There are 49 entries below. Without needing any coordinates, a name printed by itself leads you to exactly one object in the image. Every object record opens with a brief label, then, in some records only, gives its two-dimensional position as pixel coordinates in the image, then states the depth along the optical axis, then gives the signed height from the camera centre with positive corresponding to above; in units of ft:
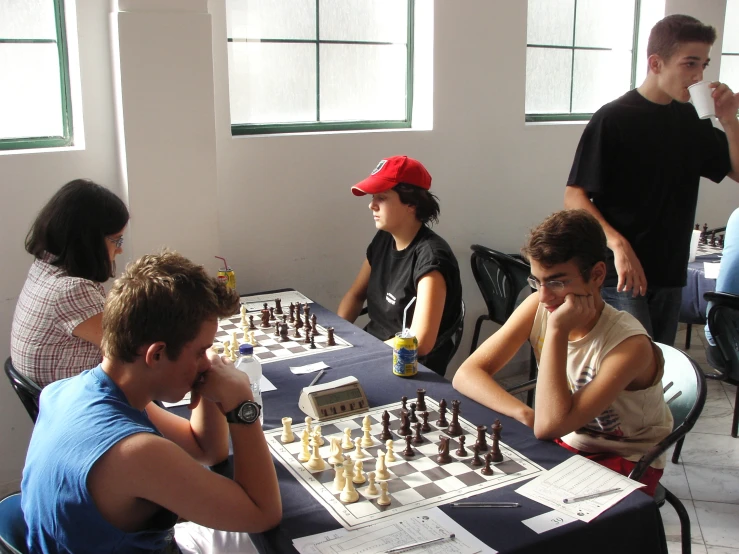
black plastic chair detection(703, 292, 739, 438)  10.82 -2.88
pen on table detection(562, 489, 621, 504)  5.19 -2.51
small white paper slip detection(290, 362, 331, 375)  7.95 -2.52
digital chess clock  6.74 -2.43
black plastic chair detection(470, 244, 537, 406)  12.26 -2.56
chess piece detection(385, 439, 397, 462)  5.89 -2.51
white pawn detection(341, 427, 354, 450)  6.13 -2.52
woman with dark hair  7.79 -1.63
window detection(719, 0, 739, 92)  17.69 +1.90
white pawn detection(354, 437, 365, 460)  5.95 -2.53
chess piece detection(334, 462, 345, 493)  5.45 -2.52
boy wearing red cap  9.23 -1.73
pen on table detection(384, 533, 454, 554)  4.62 -2.54
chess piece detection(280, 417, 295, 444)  6.24 -2.49
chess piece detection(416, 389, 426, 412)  6.75 -2.42
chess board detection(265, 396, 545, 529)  5.19 -2.56
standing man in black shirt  9.41 -0.54
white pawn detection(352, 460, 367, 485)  5.50 -2.50
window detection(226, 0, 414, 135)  11.73 +0.99
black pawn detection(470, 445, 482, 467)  5.80 -2.52
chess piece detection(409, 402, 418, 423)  6.51 -2.46
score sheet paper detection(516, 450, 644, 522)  5.09 -2.51
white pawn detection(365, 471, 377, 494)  5.36 -2.51
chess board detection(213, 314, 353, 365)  8.59 -2.54
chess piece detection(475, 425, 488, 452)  5.97 -2.43
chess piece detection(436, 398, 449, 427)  6.48 -2.45
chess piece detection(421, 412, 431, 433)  6.39 -2.48
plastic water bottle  6.82 -2.14
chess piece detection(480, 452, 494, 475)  5.65 -2.51
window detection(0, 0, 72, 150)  10.00 +0.66
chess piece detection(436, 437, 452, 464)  5.87 -2.50
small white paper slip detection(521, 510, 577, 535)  4.86 -2.53
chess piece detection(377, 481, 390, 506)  5.18 -2.51
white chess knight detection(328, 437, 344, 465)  5.86 -2.50
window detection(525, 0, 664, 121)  14.61 +1.47
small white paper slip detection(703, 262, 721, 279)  12.49 -2.34
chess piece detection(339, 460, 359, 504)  5.26 -2.51
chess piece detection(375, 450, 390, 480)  5.59 -2.50
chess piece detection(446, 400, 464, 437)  6.30 -2.46
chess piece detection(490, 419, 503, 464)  5.83 -2.44
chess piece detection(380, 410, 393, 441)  6.31 -2.50
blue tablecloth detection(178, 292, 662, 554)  4.79 -2.56
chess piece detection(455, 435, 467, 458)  5.94 -2.51
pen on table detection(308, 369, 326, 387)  7.61 -2.52
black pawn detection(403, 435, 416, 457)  5.97 -2.51
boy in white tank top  6.31 -2.02
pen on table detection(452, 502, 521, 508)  5.15 -2.53
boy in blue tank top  4.34 -1.87
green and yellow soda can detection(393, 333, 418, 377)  7.59 -2.27
